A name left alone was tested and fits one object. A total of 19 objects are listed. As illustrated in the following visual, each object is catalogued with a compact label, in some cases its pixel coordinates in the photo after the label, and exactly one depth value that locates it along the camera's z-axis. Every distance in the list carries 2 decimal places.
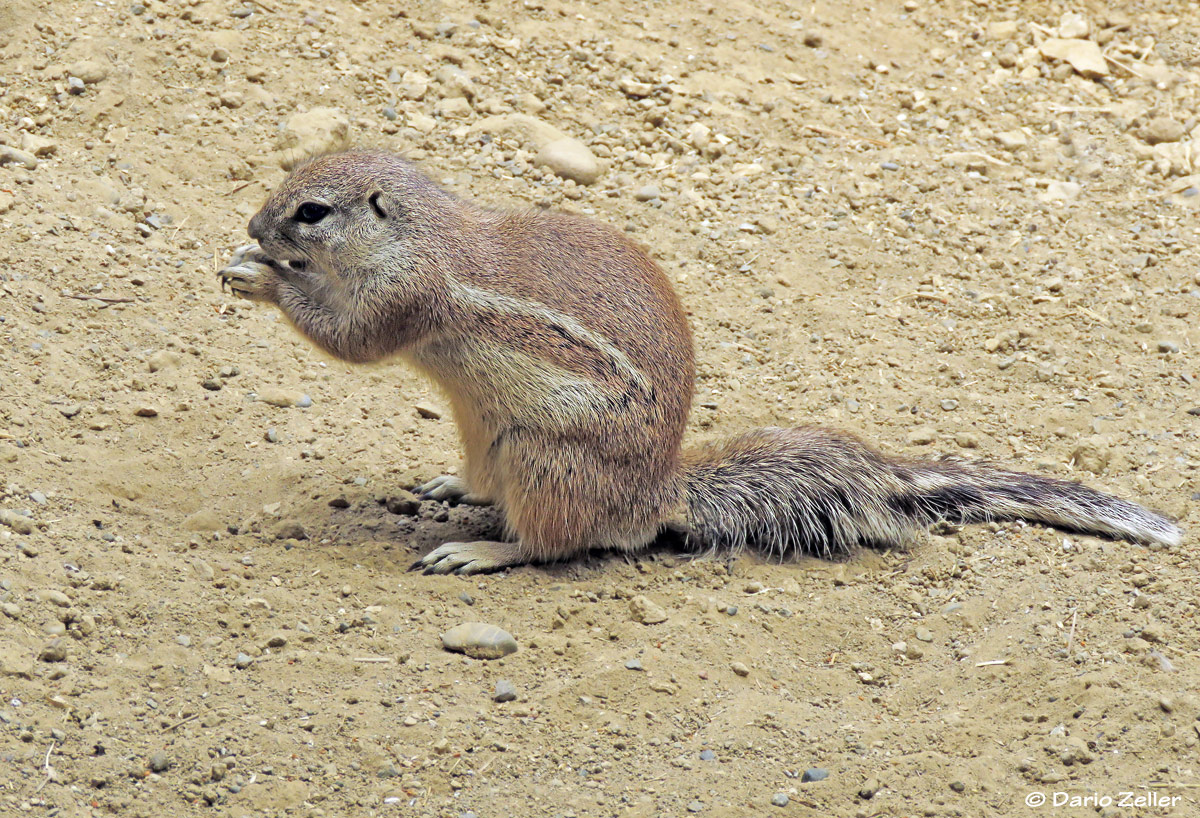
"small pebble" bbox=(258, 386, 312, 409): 11.40
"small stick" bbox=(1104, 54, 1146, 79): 17.19
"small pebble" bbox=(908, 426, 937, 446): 11.76
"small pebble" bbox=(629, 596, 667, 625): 9.16
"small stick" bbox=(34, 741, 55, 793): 6.72
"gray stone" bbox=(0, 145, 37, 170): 12.70
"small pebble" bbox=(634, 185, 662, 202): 14.66
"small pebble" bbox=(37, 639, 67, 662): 7.67
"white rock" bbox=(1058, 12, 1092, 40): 17.84
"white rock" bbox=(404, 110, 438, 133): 14.85
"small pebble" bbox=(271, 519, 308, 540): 10.01
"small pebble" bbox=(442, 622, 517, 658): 8.59
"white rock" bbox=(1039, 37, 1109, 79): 17.28
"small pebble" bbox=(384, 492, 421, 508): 10.79
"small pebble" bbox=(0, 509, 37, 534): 8.76
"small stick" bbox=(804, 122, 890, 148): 15.92
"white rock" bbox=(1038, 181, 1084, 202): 15.22
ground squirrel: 9.69
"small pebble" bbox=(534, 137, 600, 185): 14.68
